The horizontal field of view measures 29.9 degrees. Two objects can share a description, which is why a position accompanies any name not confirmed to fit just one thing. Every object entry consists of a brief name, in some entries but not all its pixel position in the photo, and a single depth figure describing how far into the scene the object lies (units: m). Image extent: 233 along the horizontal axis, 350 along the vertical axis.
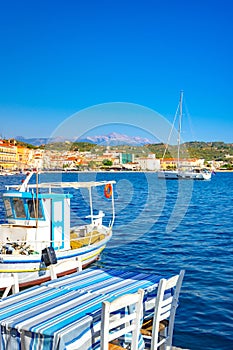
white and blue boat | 12.11
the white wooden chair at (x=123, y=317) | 4.55
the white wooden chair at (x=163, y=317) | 5.53
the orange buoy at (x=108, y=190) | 17.03
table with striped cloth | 4.34
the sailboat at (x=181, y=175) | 96.25
